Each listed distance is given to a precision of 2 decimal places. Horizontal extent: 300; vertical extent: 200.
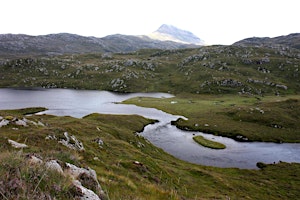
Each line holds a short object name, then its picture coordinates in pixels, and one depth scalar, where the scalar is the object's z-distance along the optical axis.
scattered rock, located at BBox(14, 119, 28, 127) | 39.88
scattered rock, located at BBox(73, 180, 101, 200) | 7.91
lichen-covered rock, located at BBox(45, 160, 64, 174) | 8.47
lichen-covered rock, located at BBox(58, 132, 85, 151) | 31.44
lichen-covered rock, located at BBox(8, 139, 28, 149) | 21.59
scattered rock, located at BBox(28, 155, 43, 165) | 8.42
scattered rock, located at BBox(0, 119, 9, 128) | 37.33
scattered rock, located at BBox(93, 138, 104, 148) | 42.23
